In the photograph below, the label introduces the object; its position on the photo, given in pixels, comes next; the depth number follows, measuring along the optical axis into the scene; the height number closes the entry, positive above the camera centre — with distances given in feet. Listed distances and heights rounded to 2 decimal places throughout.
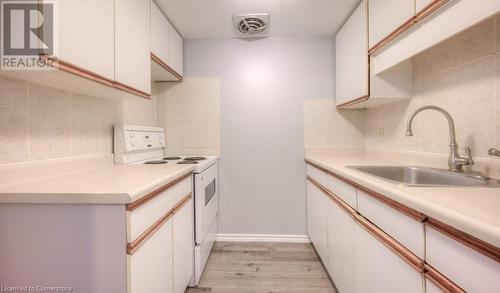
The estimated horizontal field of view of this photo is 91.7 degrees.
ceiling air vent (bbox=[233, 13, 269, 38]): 6.46 +3.42
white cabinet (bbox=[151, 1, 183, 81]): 5.68 +2.56
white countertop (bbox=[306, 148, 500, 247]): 1.70 -0.54
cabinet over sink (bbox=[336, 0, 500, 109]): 3.28 +1.84
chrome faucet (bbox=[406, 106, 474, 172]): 3.85 -0.15
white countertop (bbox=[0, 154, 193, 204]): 2.69 -0.50
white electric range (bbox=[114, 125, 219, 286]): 5.51 -0.53
